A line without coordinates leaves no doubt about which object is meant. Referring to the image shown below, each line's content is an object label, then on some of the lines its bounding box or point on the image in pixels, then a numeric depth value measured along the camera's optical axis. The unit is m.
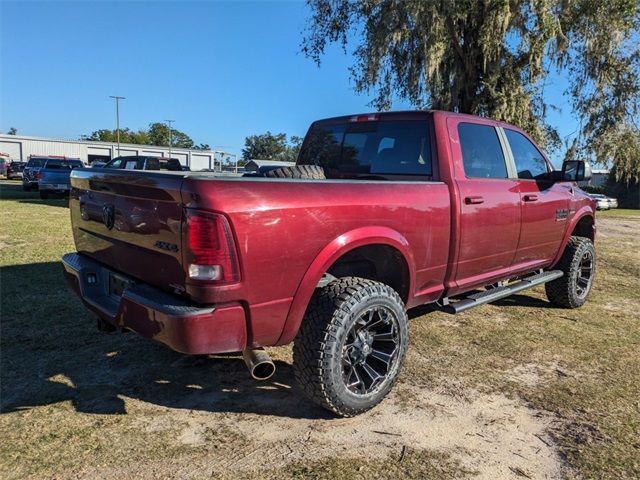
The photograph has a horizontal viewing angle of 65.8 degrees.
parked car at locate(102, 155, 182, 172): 14.82
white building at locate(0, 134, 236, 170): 61.09
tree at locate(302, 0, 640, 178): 13.53
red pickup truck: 2.54
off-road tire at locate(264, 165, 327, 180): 3.70
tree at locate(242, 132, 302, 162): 125.75
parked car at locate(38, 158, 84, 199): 18.30
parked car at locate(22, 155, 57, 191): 22.98
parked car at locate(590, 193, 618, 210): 39.38
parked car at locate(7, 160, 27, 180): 43.43
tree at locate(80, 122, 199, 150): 96.06
